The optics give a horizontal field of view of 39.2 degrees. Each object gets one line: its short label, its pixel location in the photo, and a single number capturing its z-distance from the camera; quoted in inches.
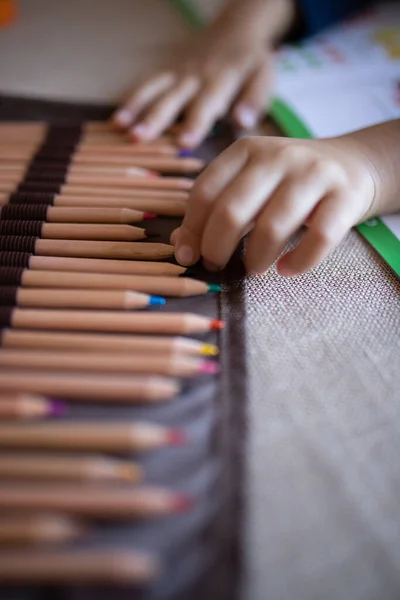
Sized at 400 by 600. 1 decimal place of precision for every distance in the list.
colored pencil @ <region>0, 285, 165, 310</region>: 13.9
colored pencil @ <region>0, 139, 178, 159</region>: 19.5
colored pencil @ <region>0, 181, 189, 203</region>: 17.4
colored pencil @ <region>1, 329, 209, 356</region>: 12.8
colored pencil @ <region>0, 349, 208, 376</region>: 12.4
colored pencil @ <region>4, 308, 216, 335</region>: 13.4
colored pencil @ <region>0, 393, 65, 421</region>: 11.5
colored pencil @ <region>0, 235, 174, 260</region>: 15.4
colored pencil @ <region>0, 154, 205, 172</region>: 18.9
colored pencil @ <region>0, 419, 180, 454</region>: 11.2
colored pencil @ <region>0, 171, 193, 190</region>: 17.9
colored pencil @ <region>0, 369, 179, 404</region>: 12.0
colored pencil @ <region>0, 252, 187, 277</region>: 14.9
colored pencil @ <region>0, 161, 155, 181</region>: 18.3
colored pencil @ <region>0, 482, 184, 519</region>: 10.3
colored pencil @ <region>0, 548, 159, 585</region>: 9.7
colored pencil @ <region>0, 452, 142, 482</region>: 10.7
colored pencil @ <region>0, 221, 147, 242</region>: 16.0
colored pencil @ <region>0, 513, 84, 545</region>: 9.9
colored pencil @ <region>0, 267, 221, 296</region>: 14.4
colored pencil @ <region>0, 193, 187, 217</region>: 17.0
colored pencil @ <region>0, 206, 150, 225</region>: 16.5
